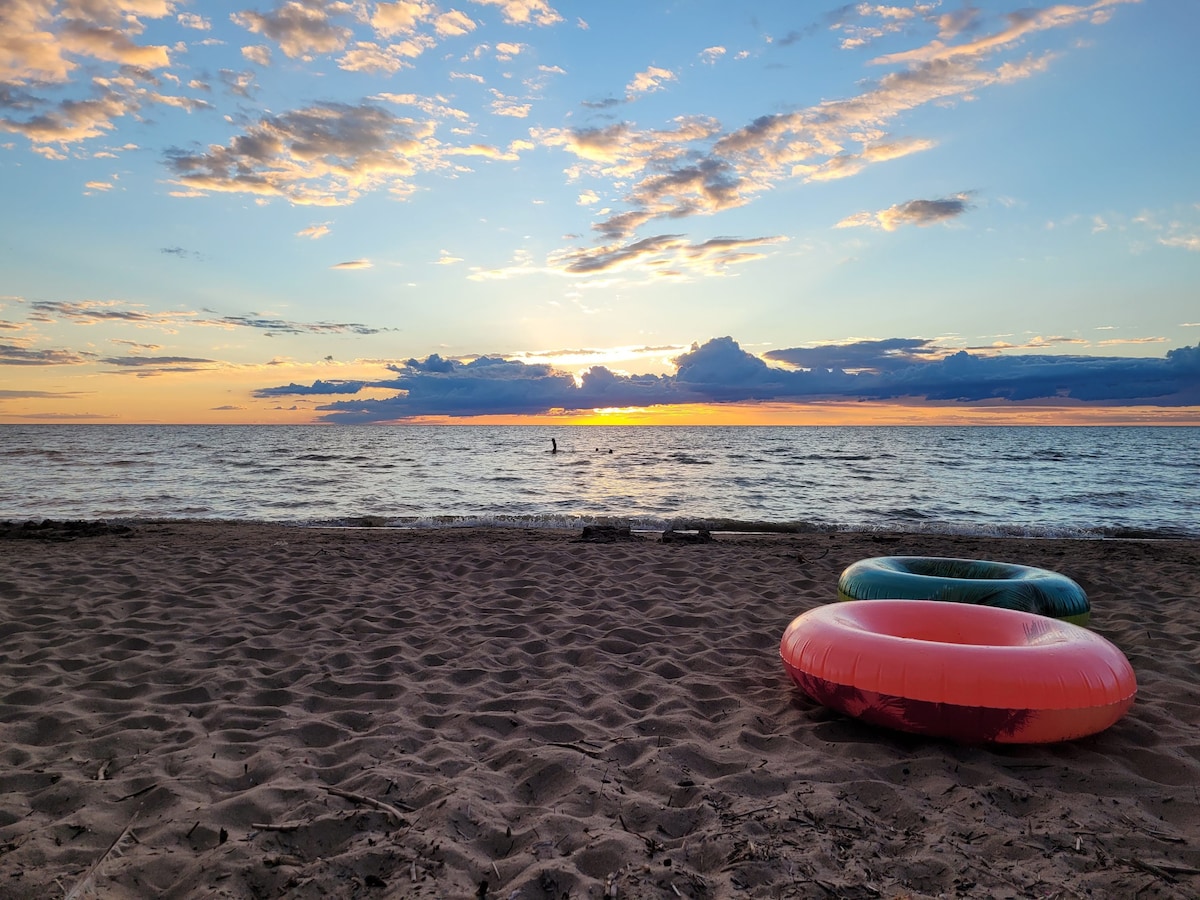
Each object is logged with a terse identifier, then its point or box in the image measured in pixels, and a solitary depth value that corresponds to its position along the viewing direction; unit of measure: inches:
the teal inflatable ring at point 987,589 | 192.1
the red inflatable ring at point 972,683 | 126.3
